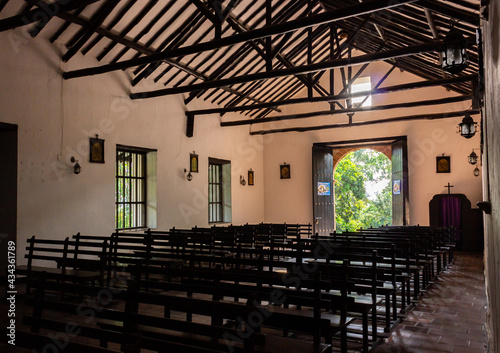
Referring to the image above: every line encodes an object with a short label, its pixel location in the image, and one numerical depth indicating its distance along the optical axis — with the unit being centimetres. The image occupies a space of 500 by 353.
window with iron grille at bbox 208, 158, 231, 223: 1221
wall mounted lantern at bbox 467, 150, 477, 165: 1095
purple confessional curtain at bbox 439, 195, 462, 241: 1151
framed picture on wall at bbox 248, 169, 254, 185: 1394
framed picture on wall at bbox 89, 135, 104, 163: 793
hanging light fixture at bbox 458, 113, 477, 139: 724
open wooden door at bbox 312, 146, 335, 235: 1366
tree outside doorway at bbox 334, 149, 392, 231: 2152
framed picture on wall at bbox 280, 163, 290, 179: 1452
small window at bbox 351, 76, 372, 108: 1348
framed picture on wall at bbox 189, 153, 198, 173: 1095
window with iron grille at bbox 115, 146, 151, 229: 895
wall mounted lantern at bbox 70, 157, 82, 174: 753
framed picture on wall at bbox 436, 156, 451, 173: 1212
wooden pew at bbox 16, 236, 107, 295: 509
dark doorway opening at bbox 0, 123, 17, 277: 660
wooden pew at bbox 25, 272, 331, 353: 219
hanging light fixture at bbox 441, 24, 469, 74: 416
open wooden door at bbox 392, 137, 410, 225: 1248
